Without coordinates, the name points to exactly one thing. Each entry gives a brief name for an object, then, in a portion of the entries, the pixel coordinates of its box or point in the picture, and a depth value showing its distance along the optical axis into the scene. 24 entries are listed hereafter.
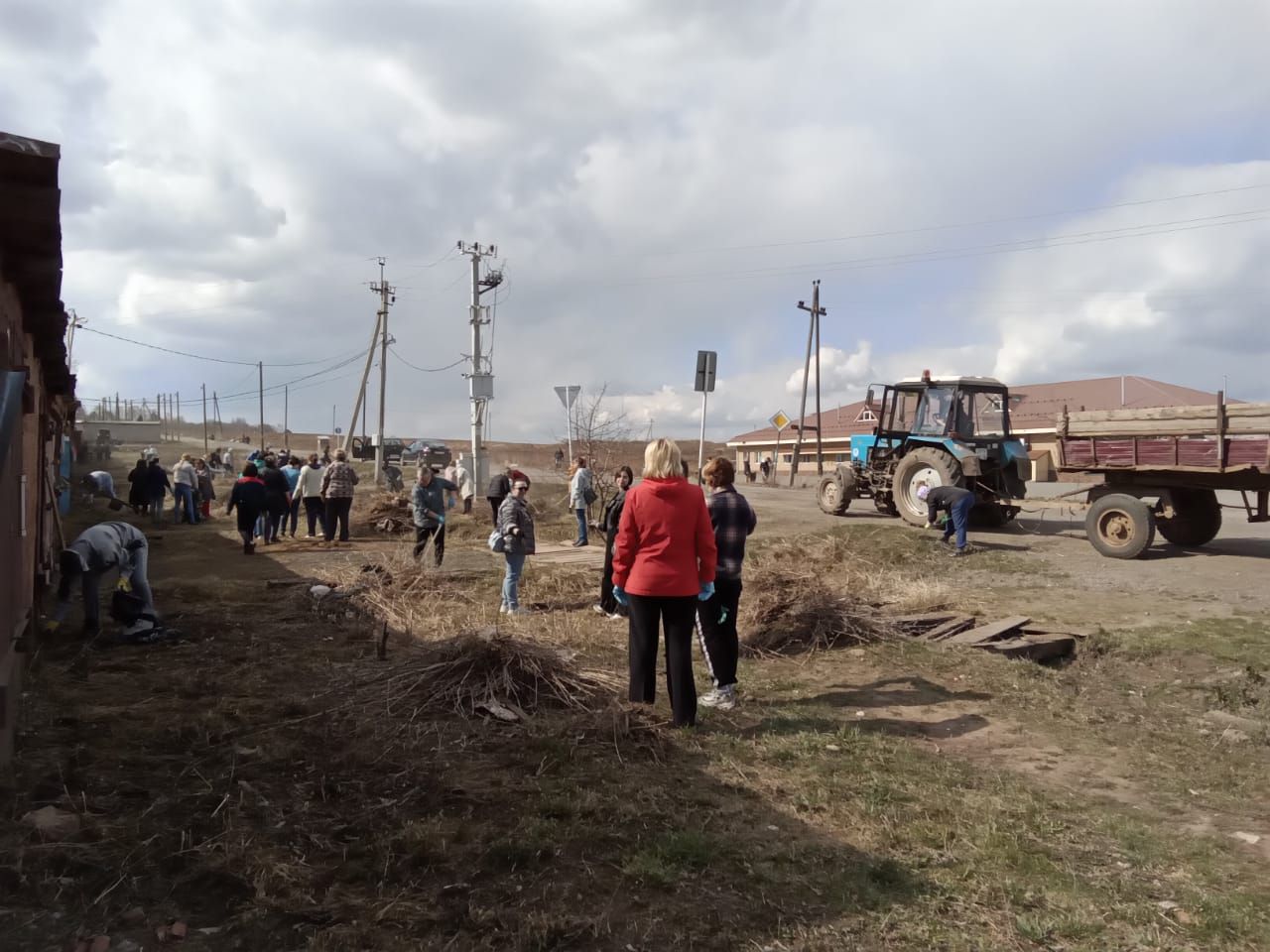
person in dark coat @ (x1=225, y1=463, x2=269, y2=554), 13.20
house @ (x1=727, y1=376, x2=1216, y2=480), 39.75
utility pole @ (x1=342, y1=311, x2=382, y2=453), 38.47
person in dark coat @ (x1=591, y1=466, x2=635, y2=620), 8.69
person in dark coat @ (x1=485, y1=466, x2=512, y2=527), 14.28
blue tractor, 14.86
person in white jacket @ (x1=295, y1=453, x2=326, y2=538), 15.59
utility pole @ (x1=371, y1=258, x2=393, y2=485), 37.69
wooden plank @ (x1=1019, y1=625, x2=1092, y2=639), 7.93
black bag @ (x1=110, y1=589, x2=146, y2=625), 7.45
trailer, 10.64
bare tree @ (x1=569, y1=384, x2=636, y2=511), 18.17
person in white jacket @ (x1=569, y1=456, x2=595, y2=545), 14.78
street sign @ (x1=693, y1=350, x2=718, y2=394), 13.32
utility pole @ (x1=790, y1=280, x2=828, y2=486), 39.06
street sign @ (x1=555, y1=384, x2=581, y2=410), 16.83
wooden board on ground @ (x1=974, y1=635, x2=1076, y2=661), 7.39
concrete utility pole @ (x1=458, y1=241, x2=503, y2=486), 20.91
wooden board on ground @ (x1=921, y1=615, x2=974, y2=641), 7.90
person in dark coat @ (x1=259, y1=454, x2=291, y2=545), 14.70
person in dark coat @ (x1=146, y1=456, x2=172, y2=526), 17.84
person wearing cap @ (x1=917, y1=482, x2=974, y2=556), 12.73
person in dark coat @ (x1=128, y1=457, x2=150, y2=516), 17.92
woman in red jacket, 5.04
